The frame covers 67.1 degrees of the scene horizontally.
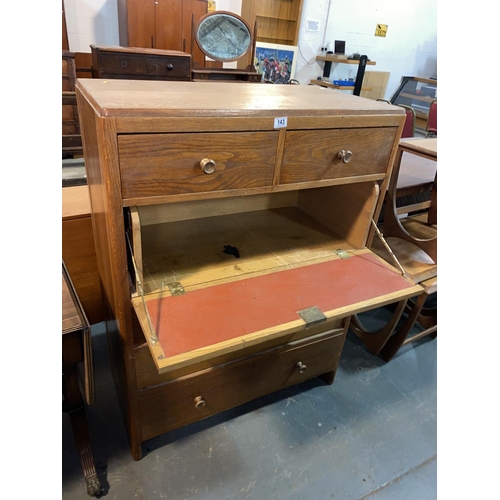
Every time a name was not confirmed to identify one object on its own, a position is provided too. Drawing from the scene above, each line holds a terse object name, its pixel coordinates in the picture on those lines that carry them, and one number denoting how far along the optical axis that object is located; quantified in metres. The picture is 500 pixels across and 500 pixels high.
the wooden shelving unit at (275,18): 3.84
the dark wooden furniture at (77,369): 1.04
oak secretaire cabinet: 0.87
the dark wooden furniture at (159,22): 2.99
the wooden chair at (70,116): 2.74
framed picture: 3.98
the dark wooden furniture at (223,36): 2.62
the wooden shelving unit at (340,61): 4.39
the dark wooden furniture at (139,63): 2.70
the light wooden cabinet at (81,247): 1.44
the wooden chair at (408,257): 1.86
